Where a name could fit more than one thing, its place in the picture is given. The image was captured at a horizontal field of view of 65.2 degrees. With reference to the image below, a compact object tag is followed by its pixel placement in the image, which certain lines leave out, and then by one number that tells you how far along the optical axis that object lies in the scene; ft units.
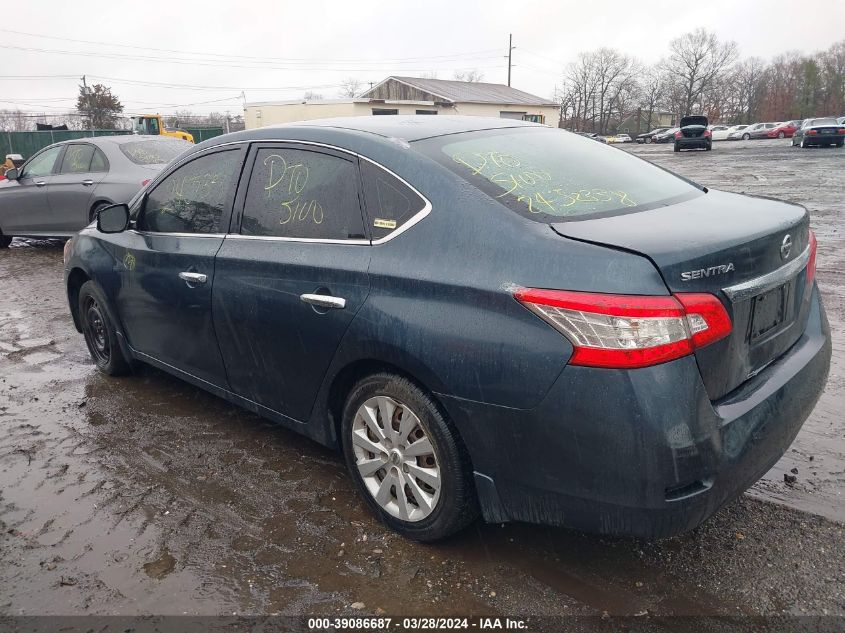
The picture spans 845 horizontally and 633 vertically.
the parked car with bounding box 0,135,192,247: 28.68
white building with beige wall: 118.83
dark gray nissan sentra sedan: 6.82
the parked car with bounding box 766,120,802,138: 171.01
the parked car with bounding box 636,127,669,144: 218.18
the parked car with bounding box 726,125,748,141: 184.90
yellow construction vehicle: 109.19
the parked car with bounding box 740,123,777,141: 179.22
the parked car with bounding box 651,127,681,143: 195.89
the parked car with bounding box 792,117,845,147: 105.40
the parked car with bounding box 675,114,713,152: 111.65
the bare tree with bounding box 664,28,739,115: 281.13
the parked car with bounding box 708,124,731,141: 191.93
